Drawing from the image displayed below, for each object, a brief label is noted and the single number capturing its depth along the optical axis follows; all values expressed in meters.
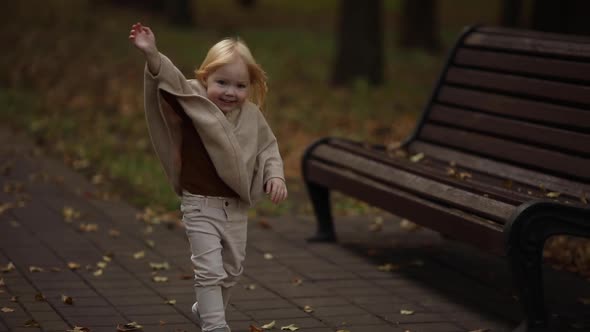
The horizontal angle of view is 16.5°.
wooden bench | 9.00
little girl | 8.50
